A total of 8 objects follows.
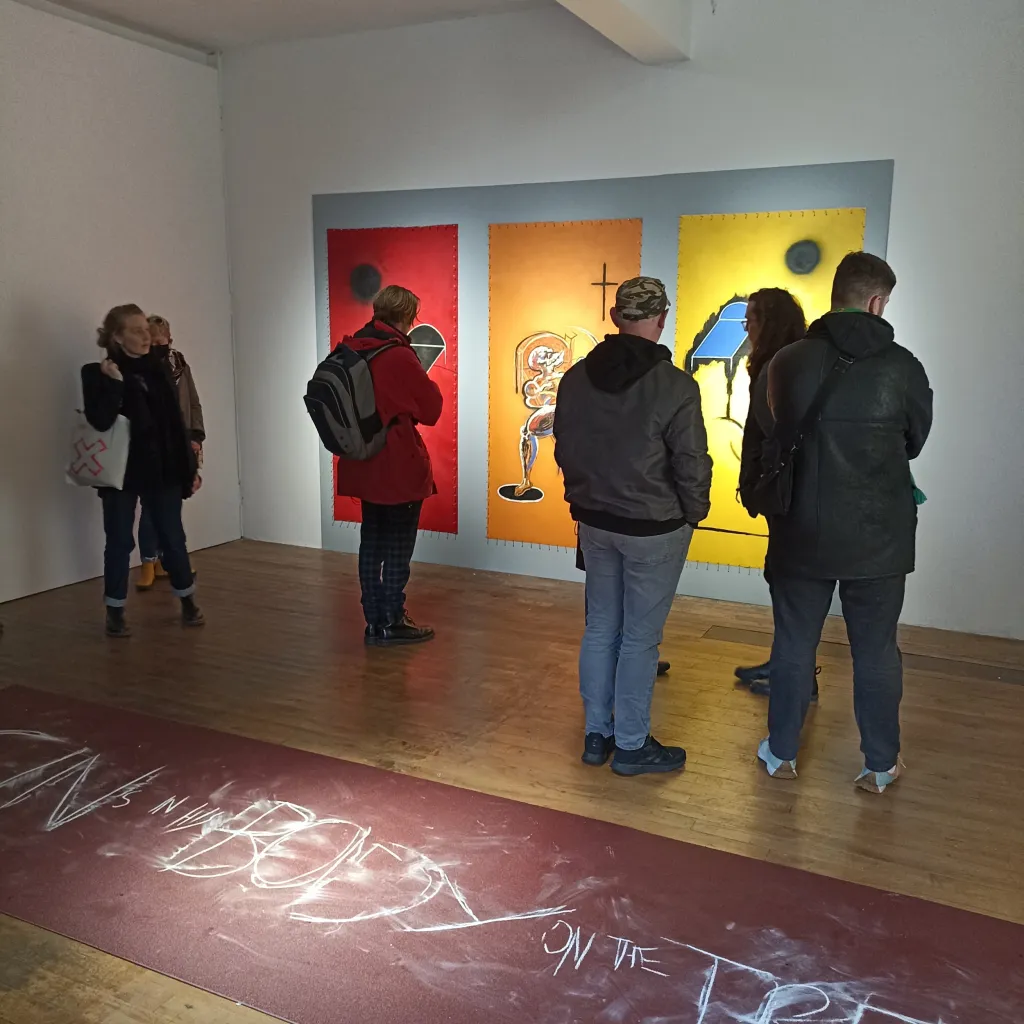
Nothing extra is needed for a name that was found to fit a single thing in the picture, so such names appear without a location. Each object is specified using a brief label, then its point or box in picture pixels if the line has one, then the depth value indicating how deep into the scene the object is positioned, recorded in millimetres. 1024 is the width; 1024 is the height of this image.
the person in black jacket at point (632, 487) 2855
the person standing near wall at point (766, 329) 3369
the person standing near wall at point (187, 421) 5051
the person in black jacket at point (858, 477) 2719
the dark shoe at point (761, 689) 3850
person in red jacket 4031
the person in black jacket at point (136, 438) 4242
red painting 5590
